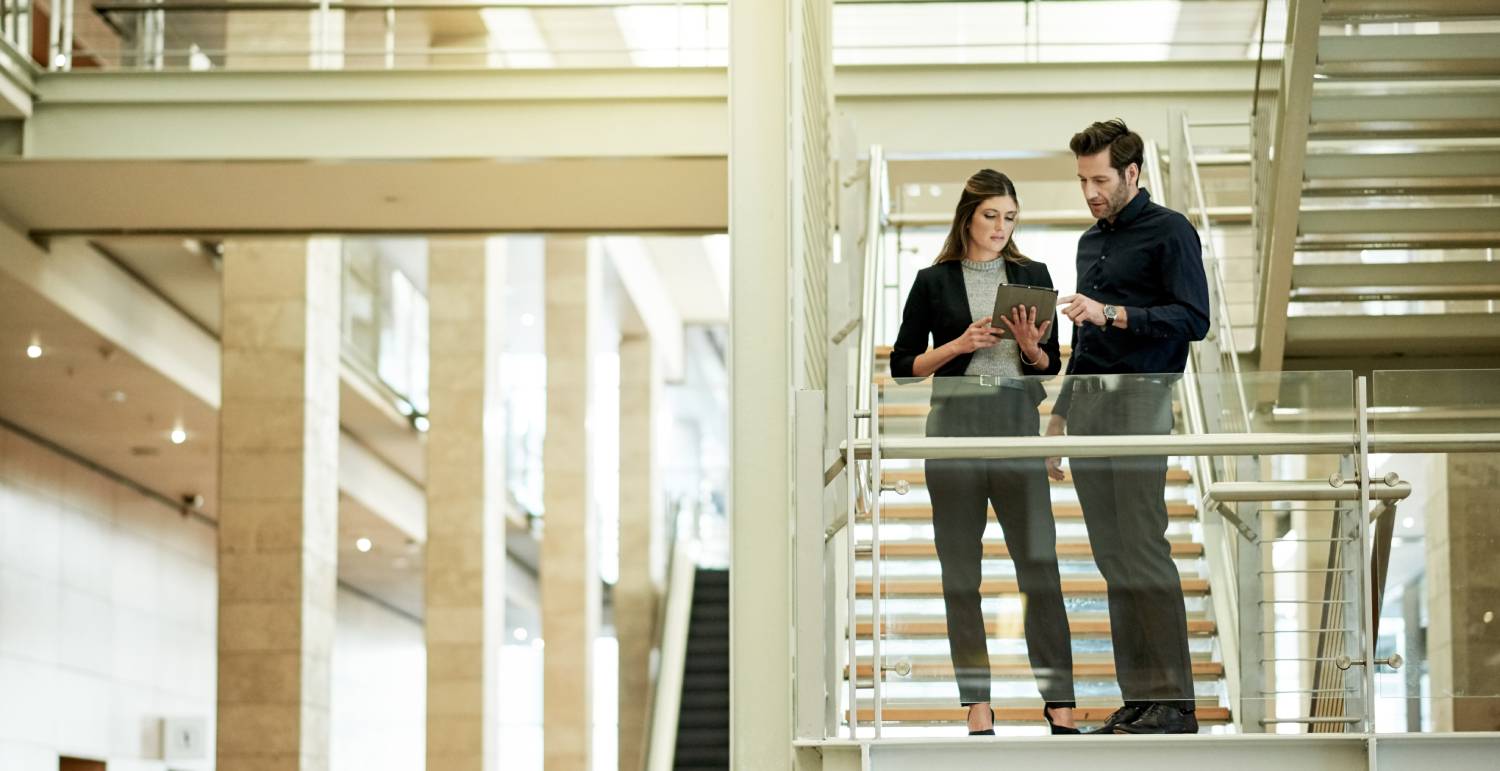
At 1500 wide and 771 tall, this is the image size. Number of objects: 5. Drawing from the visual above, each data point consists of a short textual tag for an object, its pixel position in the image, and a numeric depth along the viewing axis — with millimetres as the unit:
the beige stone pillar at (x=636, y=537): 22062
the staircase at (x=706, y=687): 19842
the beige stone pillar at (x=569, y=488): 20312
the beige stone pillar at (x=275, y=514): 14070
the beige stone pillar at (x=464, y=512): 17281
